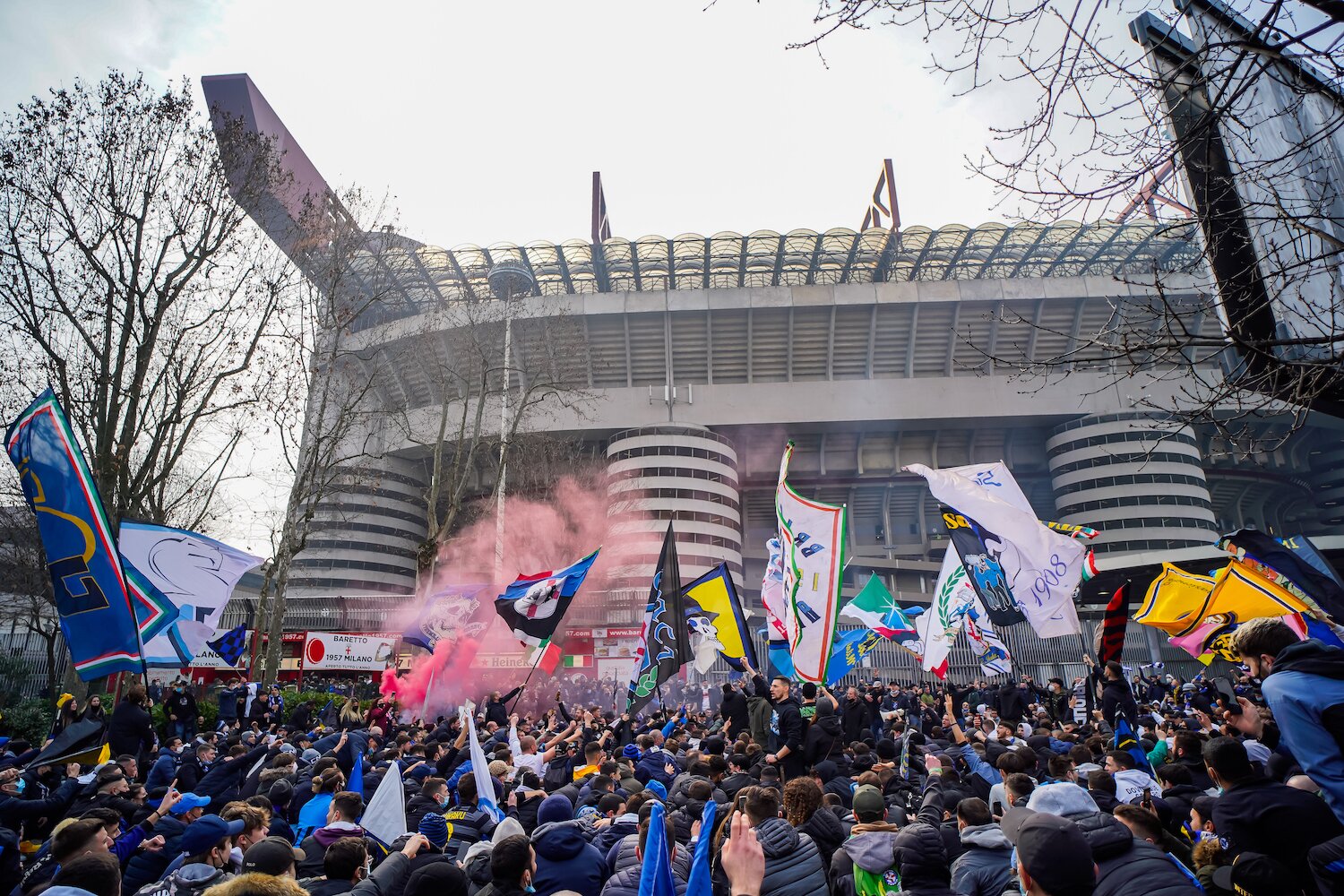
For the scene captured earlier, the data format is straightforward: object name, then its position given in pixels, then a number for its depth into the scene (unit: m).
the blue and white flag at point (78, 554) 6.66
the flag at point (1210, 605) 10.66
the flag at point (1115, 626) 10.69
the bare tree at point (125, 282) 12.88
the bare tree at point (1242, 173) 4.22
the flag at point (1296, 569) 8.65
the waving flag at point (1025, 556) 11.70
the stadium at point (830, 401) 54.81
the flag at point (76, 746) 7.04
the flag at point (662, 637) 11.05
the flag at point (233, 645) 16.12
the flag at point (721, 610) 11.68
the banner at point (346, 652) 28.70
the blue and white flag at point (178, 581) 9.70
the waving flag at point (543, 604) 12.56
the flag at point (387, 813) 5.45
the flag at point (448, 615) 15.97
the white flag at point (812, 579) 9.30
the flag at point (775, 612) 12.31
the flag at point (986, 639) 17.09
